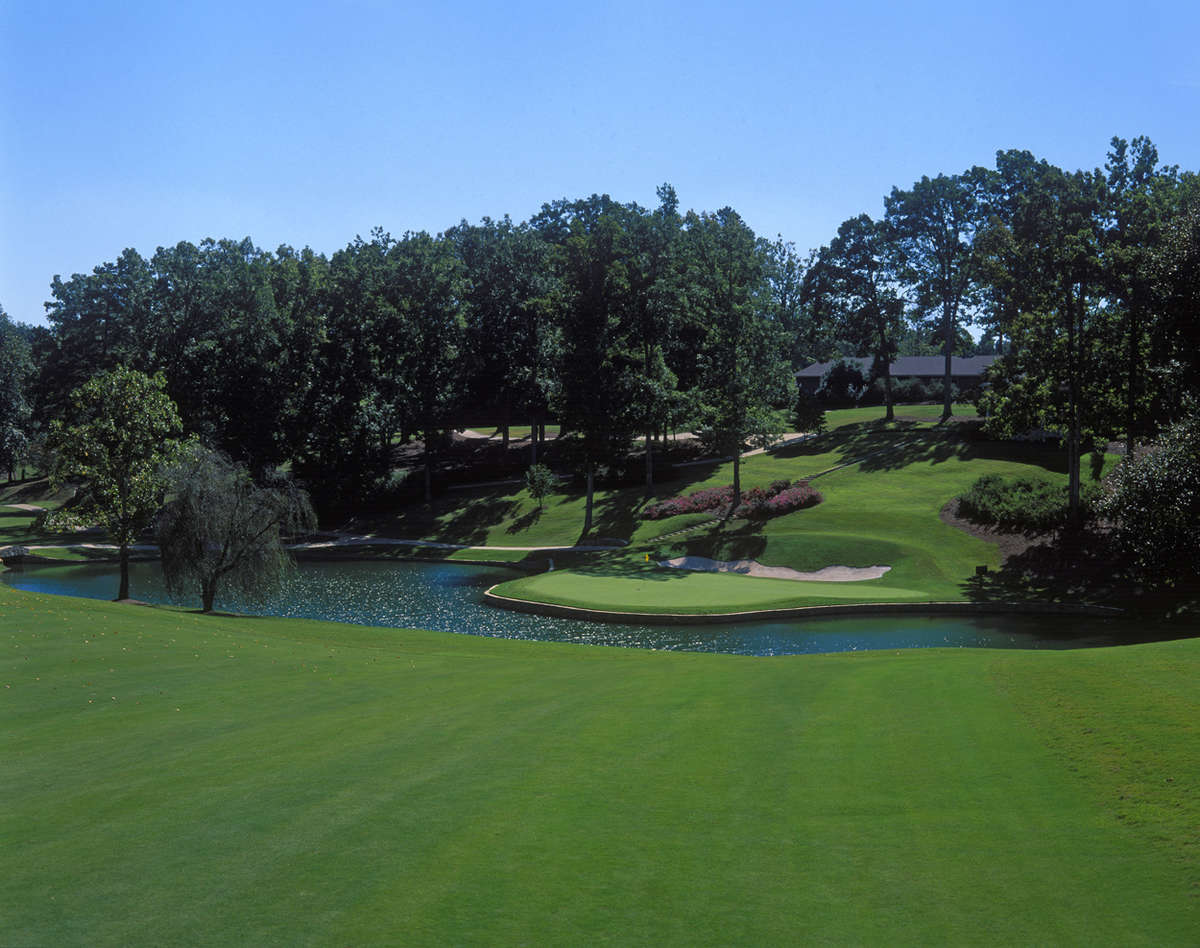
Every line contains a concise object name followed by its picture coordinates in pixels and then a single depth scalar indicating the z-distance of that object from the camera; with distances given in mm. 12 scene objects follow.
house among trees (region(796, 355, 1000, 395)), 99000
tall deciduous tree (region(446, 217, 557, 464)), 73438
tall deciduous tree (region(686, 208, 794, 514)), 57656
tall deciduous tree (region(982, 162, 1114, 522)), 45375
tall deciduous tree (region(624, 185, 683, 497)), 58062
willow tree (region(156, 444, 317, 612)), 36531
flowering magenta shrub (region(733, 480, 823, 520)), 54812
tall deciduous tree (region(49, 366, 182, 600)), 38625
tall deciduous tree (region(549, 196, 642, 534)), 58531
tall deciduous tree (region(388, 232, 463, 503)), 70438
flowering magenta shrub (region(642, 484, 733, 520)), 58625
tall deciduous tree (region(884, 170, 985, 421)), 74938
